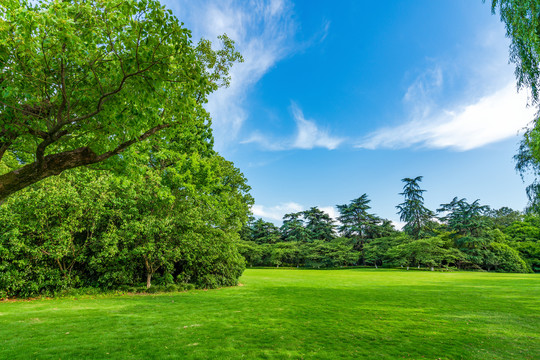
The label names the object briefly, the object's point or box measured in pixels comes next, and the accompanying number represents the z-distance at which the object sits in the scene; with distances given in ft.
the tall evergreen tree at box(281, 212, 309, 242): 222.63
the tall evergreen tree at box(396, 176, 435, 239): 199.52
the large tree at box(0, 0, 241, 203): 12.92
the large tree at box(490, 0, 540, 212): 22.93
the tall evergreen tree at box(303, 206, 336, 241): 226.58
